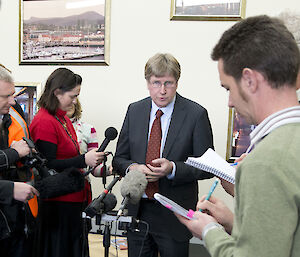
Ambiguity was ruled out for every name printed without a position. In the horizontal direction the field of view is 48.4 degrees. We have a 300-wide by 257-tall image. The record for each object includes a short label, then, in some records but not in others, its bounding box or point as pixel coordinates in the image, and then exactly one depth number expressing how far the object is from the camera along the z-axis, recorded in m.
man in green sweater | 0.77
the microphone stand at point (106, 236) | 1.54
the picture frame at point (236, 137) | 3.62
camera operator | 1.87
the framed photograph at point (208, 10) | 3.53
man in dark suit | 2.12
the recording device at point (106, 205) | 1.47
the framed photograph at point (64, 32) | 3.83
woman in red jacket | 2.31
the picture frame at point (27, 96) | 4.05
